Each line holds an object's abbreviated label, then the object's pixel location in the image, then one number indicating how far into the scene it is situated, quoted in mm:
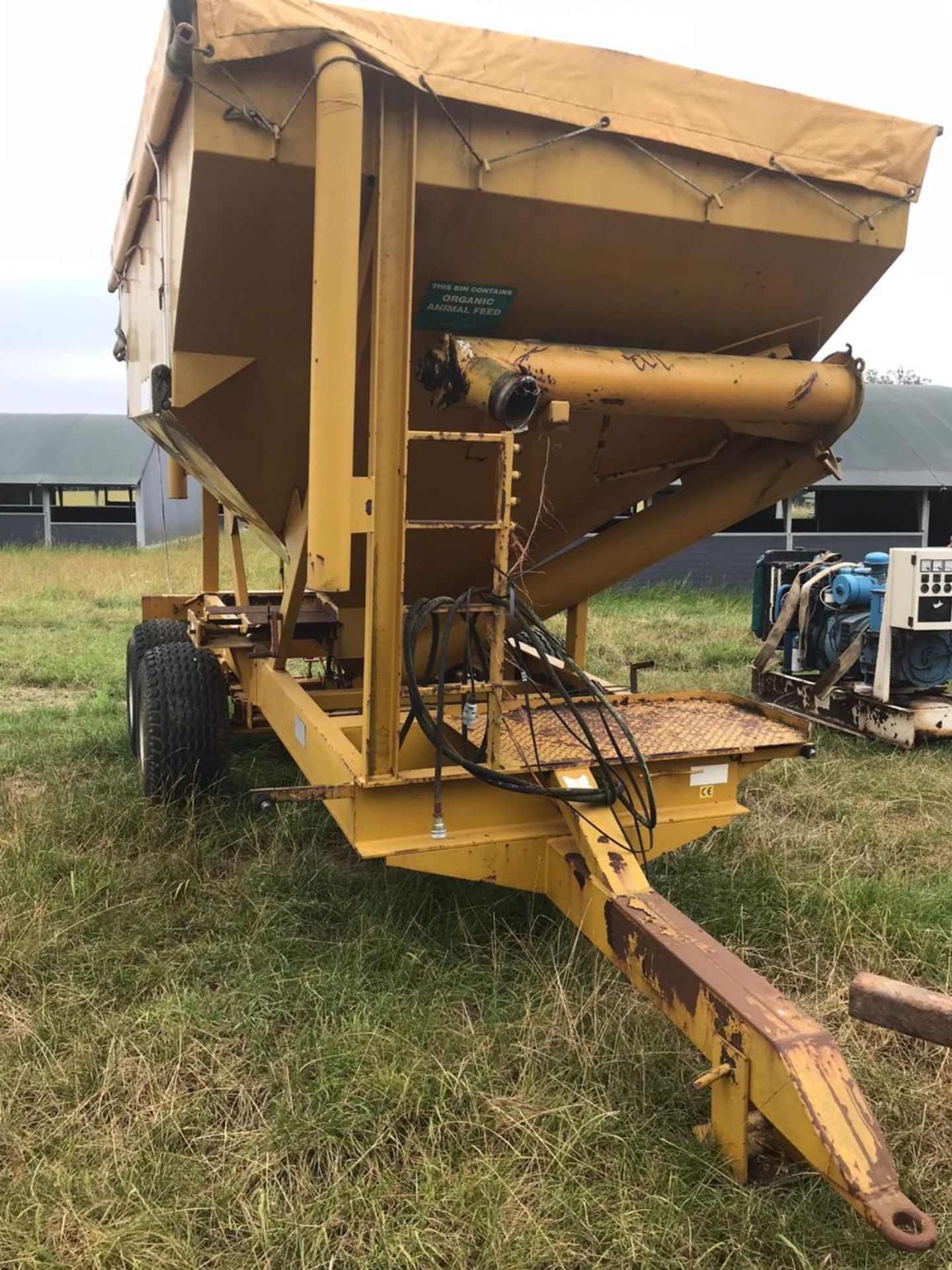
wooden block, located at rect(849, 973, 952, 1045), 1912
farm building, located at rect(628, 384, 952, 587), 15352
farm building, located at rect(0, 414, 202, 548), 22375
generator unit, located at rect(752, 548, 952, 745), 6301
